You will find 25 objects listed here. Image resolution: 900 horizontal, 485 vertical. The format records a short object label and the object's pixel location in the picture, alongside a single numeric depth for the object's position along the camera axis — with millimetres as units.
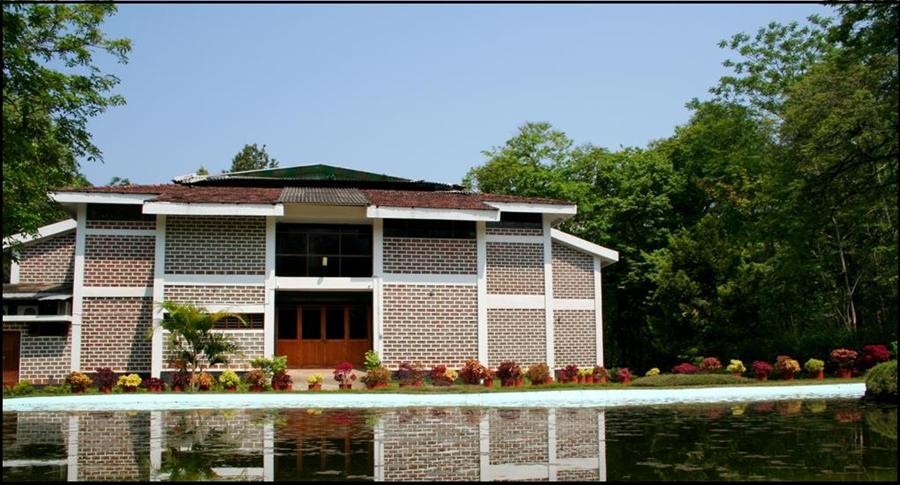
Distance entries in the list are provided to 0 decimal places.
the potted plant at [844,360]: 22672
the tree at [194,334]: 21047
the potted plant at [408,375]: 22219
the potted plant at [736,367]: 23469
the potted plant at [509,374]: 21906
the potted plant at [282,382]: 21203
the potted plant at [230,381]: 21031
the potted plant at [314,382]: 21031
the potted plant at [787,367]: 22375
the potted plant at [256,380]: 20891
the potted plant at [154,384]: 20781
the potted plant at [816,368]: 22266
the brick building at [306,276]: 22859
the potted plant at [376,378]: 21031
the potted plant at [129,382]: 20703
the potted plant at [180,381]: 21297
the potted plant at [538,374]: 22266
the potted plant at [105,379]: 21148
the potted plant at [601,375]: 23148
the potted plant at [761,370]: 22516
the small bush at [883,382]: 14477
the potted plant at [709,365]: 23469
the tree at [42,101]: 11078
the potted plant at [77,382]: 20625
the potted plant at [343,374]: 21531
